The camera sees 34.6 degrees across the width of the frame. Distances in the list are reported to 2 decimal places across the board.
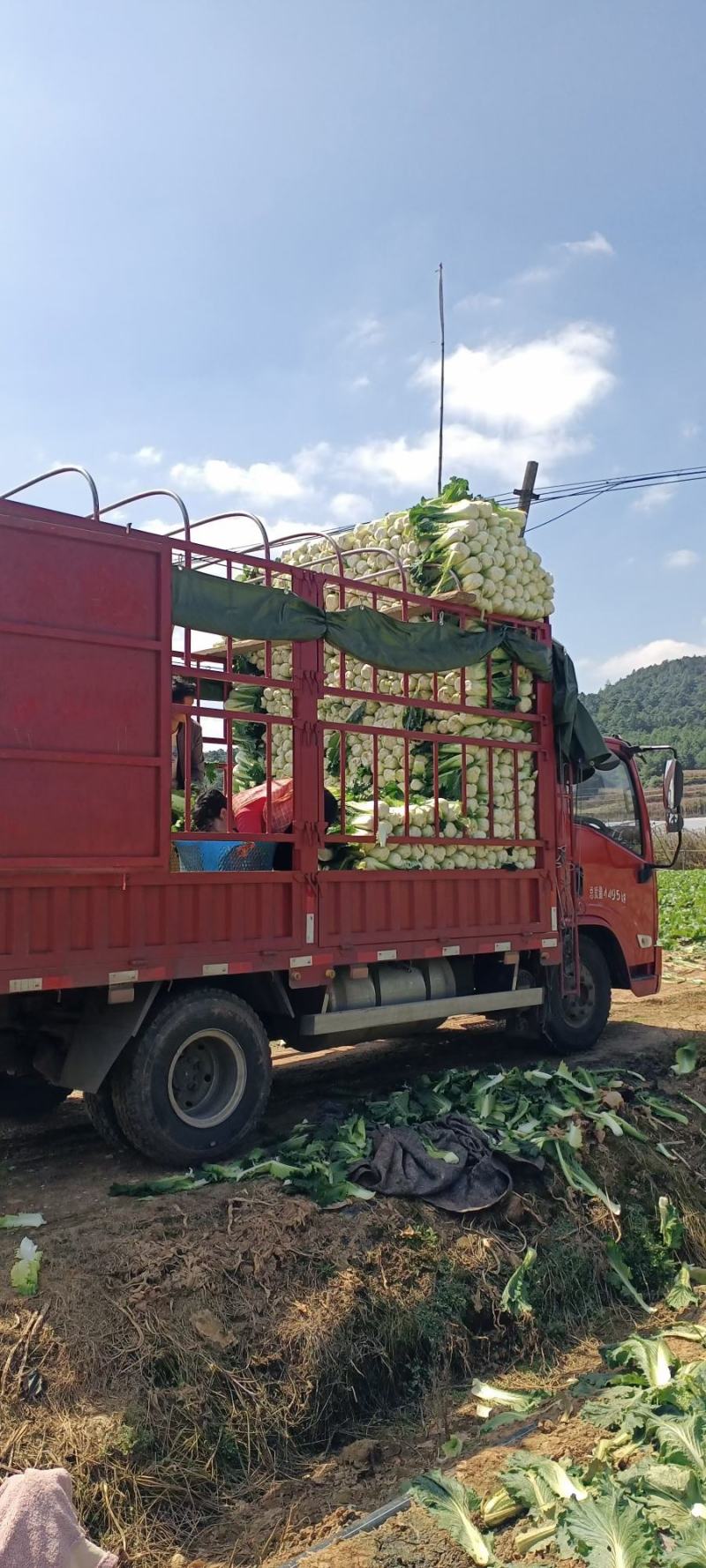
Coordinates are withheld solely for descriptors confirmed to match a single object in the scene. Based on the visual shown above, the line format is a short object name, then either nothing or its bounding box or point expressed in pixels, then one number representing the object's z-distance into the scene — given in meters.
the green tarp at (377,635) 6.35
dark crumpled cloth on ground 5.84
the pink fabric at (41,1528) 3.30
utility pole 19.00
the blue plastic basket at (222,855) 6.39
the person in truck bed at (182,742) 6.38
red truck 5.46
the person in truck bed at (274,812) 6.91
